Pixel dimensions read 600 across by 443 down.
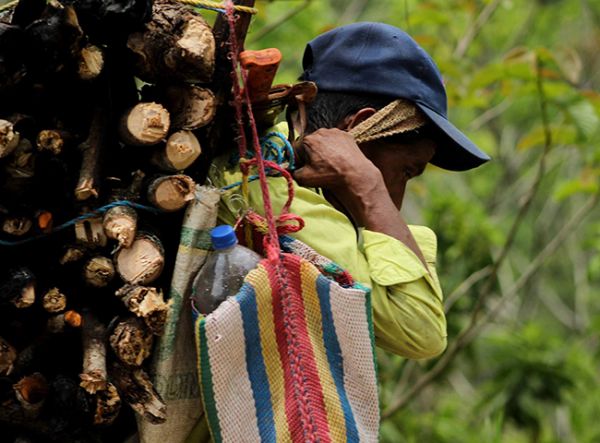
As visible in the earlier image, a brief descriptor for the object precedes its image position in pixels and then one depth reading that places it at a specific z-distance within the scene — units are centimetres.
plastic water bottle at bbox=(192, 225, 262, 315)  543
